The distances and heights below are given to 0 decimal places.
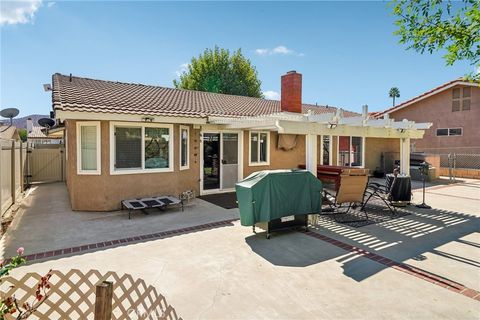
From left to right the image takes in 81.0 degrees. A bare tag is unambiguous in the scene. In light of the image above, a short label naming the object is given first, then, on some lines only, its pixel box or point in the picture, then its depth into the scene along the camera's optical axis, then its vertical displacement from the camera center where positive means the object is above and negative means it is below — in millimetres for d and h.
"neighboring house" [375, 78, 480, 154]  19750 +2752
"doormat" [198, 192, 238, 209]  9729 -1819
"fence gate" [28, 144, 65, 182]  15602 -752
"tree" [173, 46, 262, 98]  31891 +9073
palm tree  66175 +14163
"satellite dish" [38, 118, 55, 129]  15875 +1666
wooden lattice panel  2580 -1487
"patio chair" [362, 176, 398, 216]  8803 -1311
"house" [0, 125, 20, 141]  11859 +839
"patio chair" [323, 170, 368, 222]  7750 -1028
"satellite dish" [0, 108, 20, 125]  10818 +1495
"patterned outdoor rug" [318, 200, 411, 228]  7645 -1896
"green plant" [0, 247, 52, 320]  2117 -1153
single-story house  8680 +495
